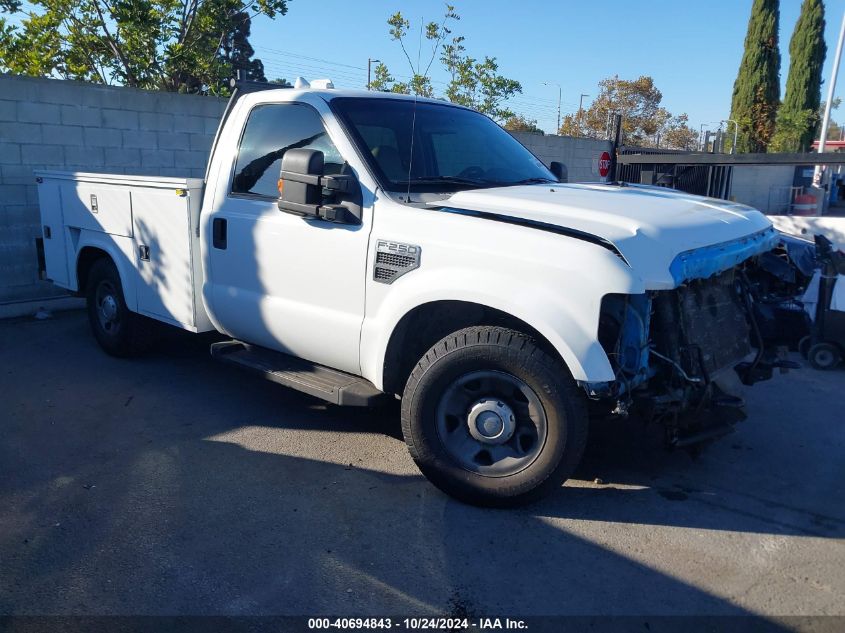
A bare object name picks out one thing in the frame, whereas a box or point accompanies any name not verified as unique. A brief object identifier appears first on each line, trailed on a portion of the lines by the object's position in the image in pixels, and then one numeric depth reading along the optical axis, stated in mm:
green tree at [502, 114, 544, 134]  28778
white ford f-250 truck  3475
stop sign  10419
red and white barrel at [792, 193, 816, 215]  20375
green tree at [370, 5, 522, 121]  18016
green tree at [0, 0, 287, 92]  13082
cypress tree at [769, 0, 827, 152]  35781
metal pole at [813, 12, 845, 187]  23372
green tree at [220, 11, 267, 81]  25864
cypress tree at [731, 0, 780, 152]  31953
